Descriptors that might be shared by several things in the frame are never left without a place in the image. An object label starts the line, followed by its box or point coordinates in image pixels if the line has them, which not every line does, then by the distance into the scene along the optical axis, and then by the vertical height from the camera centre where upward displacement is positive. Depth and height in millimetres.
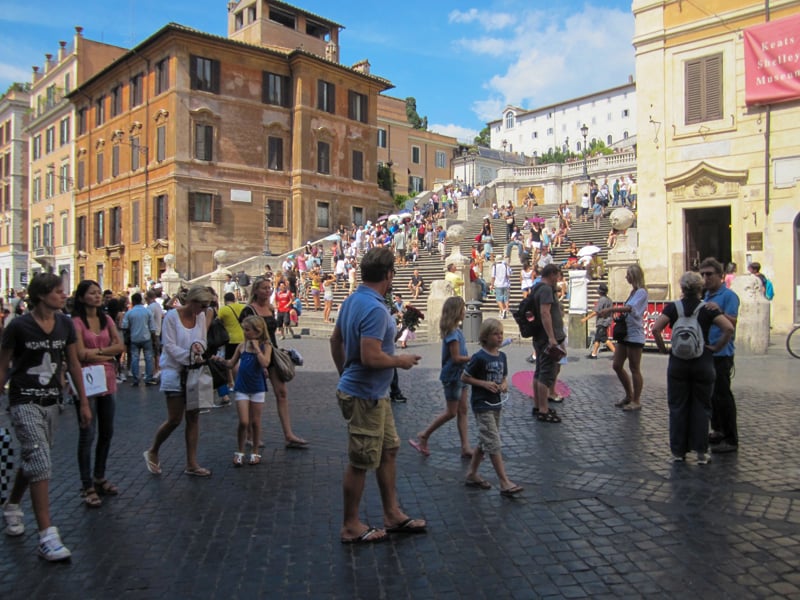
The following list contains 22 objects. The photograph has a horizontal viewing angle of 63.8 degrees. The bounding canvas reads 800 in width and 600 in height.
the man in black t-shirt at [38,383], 4129 -565
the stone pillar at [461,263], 19266 +972
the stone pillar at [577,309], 15344 -351
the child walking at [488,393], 5164 -806
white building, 85062 +24471
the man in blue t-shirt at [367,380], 4020 -541
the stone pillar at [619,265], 16609 +756
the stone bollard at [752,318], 13609 -525
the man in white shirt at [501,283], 18578 +354
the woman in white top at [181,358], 5758 -544
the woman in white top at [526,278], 18344 +488
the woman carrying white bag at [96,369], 5207 -589
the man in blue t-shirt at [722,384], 6309 -893
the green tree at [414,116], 78188 +22078
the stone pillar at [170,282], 27219 +646
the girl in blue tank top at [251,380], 6230 -822
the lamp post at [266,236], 33616 +3190
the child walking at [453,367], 6121 -692
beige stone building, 17625 +4092
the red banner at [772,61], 17047 +6286
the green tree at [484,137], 100112 +25194
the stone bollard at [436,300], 17719 -127
